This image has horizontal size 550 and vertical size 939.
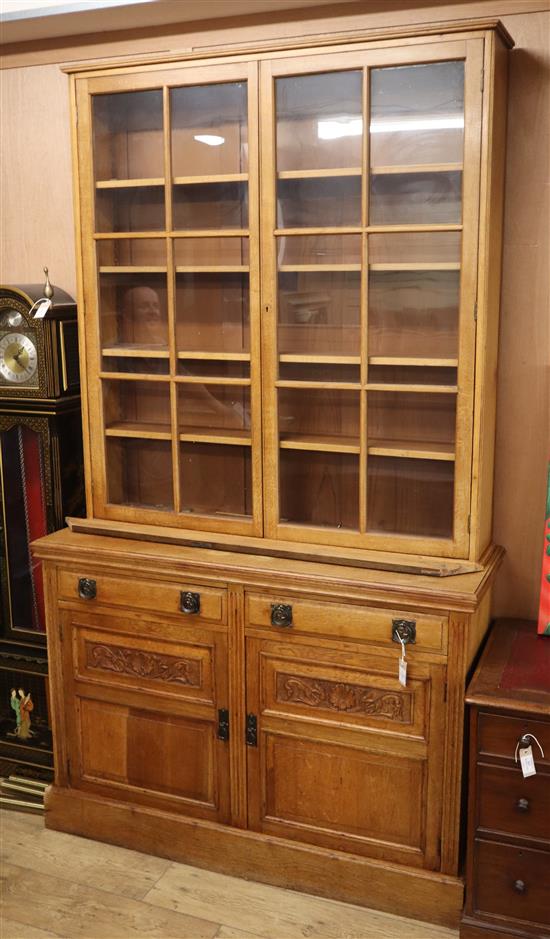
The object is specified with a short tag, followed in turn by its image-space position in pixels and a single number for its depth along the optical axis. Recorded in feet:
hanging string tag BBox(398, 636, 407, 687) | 7.83
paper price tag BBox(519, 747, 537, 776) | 7.36
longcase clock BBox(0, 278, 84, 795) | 9.42
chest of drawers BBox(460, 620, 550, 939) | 7.44
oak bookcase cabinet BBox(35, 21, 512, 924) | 7.75
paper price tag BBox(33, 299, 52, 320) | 9.20
